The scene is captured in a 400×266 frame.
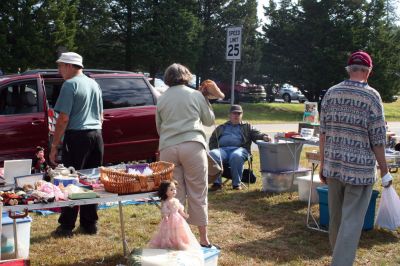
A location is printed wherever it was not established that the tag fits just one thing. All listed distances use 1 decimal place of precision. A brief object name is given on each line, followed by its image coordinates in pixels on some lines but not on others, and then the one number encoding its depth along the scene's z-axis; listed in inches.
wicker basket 143.3
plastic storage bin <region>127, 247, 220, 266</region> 127.0
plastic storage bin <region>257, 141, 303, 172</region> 268.1
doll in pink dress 136.5
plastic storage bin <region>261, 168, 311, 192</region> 273.0
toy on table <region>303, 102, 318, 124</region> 256.2
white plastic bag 189.6
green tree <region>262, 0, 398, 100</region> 1010.7
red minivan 267.7
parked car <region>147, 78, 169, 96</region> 1008.0
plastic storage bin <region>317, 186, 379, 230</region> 207.3
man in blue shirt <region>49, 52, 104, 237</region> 180.4
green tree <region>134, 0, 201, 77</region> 989.1
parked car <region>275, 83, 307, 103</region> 1355.8
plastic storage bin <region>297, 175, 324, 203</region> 245.0
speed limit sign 347.9
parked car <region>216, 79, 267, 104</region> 1125.1
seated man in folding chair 277.9
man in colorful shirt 141.4
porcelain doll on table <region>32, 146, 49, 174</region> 200.5
